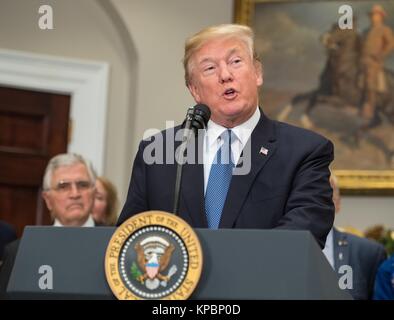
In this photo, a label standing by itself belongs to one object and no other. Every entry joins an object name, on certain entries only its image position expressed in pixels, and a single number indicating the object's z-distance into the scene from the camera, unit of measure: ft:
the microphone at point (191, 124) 12.57
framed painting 33.71
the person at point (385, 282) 22.87
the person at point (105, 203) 27.69
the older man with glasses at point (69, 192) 24.41
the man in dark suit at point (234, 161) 14.25
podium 10.72
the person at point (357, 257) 23.47
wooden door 33.34
